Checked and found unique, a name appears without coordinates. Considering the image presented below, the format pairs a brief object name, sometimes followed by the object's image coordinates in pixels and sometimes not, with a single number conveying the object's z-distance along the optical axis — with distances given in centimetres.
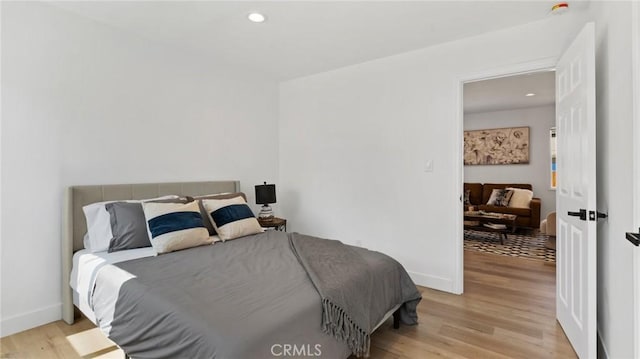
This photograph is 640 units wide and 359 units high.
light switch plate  325
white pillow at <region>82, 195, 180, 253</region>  240
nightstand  370
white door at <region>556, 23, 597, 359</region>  183
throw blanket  172
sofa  560
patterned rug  436
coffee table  525
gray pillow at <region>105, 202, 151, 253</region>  242
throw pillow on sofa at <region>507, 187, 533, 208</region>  576
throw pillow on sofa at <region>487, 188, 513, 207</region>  591
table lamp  383
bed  140
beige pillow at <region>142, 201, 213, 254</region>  239
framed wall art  636
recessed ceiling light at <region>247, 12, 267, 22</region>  257
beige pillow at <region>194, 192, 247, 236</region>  298
